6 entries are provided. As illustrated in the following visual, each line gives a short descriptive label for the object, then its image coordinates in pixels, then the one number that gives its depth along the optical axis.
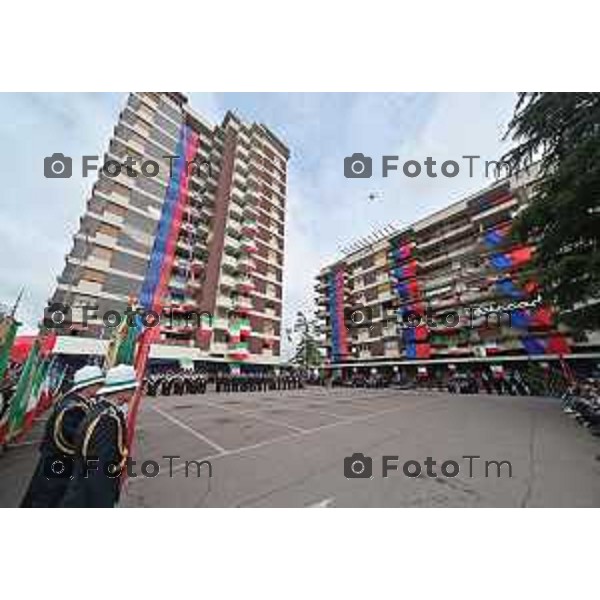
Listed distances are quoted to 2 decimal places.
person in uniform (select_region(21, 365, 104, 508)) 3.13
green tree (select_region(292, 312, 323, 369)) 65.81
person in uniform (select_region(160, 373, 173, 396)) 22.41
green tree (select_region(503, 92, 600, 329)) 9.04
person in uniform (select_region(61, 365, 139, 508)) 2.38
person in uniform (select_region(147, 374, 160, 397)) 21.75
